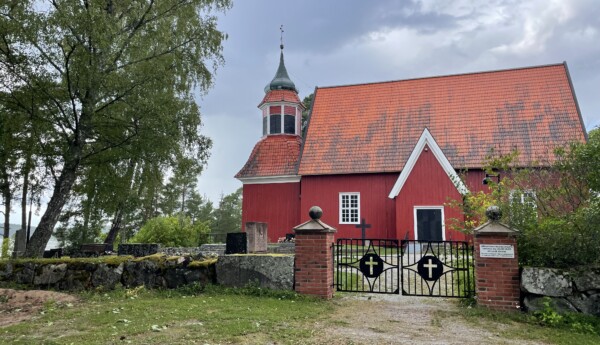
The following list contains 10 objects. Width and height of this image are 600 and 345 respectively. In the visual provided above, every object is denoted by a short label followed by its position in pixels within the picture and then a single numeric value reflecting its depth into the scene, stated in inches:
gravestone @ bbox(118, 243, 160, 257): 482.6
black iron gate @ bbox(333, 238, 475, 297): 307.9
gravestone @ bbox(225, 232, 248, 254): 482.2
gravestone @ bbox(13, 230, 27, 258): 531.4
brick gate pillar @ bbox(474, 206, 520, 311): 276.2
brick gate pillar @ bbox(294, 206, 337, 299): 308.0
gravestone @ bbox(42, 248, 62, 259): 532.0
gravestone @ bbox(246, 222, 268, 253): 495.2
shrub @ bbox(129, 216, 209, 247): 797.9
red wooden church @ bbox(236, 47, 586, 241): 808.3
